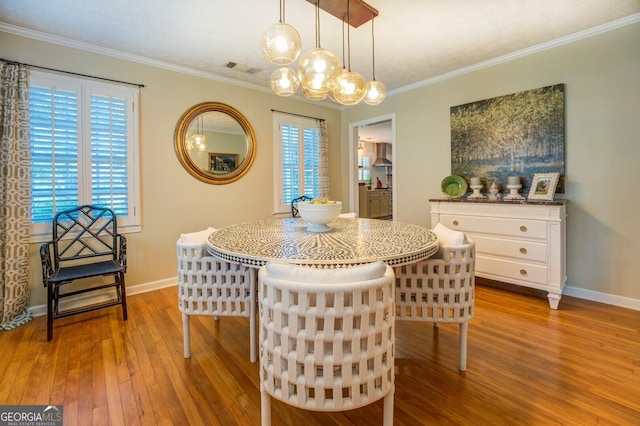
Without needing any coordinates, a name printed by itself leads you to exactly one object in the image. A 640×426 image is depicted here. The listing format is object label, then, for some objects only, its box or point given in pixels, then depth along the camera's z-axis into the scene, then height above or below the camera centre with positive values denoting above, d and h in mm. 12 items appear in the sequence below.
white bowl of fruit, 1916 -22
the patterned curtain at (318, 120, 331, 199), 4566 +680
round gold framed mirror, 3402 +839
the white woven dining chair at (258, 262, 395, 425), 1057 -459
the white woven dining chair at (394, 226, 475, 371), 1691 -477
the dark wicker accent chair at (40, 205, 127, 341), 2256 -398
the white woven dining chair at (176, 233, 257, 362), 1830 -483
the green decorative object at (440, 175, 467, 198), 3462 +267
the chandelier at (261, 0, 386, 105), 1683 +939
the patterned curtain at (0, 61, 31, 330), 2381 +160
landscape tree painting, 2852 +771
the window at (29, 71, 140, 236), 2580 +607
